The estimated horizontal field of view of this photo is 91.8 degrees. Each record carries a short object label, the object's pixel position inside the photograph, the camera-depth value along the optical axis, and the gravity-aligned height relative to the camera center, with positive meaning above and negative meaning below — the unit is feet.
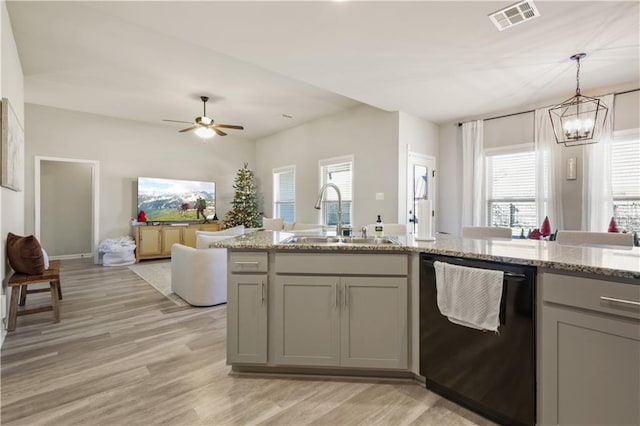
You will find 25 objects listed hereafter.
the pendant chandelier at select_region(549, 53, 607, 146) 10.75 +3.21
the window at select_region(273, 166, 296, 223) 24.08 +1.54
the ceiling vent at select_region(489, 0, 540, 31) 7.93 +5.31
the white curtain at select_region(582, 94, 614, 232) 13.24 +1.38
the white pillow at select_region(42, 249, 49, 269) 10.47 -1.74
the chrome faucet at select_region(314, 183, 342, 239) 8.30 -0.19
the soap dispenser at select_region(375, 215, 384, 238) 7.93 -0.45
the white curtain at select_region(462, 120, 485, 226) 17.17 +2.17
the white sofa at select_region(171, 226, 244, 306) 11.65 -2.31
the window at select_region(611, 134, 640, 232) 12.85 +1.36
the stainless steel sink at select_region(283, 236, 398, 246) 7.33 -0.69
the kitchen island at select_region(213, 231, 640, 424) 6.32 -1.85
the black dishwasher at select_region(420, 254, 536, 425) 4.86 -2.45
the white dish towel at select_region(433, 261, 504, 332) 5.07 -1.41
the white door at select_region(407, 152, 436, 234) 17.51 +1.88
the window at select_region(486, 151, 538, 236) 15.81 +1.17
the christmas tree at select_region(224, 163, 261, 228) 24.97 +0.57
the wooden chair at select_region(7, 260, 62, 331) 9.14 -2.39
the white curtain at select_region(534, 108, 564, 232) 14.61 +1.97
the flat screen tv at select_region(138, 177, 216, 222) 22.11 +0.97
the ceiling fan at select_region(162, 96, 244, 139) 16.06 +4.53
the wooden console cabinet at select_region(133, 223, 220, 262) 20.98 -1.85
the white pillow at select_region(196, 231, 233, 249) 11.86 -1.04
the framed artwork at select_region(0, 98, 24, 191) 8.25 +1.88
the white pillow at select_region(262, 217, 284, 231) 21.42 -0.82
